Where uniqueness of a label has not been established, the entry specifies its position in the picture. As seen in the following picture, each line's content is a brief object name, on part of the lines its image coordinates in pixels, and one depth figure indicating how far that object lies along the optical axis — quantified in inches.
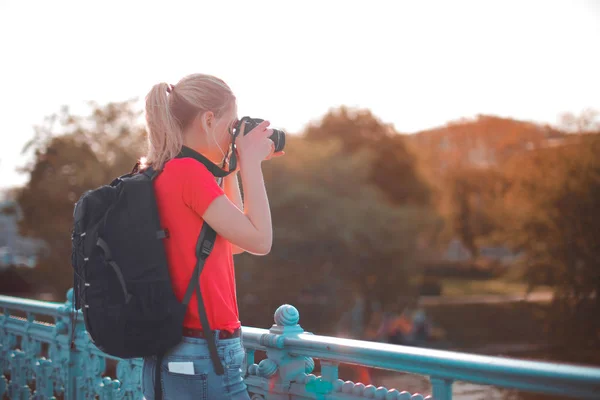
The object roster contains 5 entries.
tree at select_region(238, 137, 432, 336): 1433.3
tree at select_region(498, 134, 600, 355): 1320.1
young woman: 87.0
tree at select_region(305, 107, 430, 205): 1854.1
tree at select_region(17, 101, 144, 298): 1245.1
